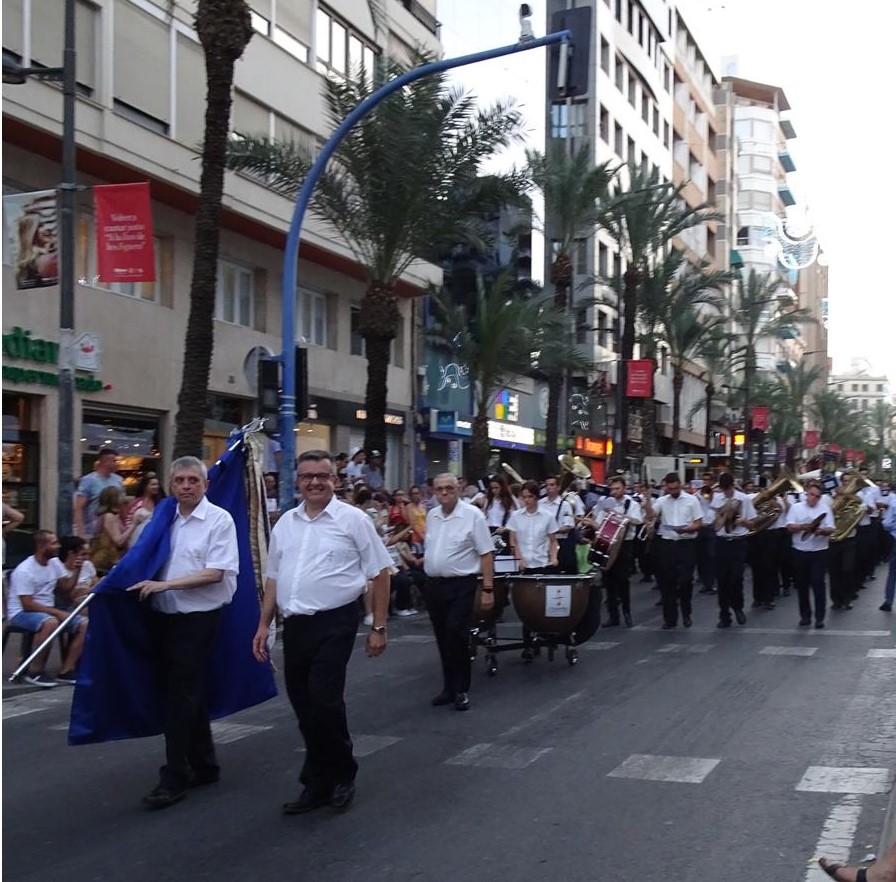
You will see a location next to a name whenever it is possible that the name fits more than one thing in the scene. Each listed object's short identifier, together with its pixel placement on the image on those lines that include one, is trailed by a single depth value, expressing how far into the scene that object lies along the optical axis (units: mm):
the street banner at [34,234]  15664
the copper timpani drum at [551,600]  11352
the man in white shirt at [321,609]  6500
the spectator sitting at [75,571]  11820
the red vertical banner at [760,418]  60125
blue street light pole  15707
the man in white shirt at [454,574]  9766
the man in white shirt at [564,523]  14359
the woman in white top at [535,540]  12625
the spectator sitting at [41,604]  11133
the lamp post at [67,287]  14430
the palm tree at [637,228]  37875
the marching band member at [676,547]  14898
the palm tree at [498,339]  32094
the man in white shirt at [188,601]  6656
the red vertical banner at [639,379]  40938
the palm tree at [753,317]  58250
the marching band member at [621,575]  15633
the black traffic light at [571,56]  14680
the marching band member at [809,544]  15344
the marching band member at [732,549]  15289
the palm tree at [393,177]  22625
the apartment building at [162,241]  19734
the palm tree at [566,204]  34531
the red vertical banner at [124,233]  16938
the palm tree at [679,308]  41000
